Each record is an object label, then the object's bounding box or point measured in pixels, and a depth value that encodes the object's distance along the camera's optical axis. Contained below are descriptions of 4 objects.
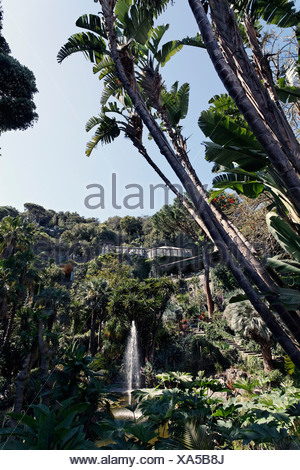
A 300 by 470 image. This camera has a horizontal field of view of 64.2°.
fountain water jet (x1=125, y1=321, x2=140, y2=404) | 15.02
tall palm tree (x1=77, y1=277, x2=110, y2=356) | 16.89
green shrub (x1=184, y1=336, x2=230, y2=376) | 14.16
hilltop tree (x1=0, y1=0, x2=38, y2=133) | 9.15
